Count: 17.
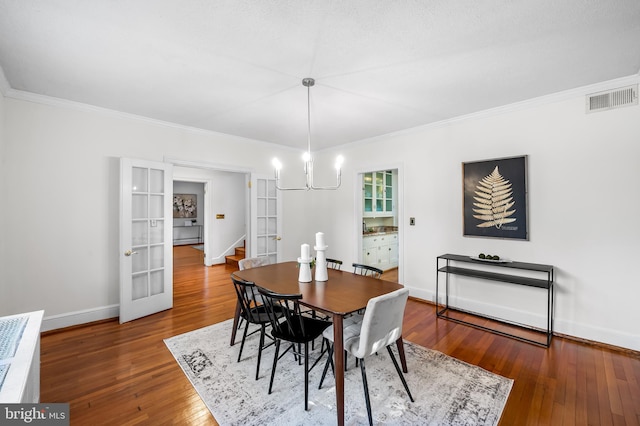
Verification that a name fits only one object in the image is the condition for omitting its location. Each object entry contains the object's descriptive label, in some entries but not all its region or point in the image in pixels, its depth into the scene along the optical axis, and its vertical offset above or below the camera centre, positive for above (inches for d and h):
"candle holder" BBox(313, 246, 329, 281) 100.7 -20.4
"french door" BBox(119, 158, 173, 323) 131.1 -13.0
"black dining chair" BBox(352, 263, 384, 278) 110.3 -23.5
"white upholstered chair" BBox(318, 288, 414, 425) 67.0 -31.3
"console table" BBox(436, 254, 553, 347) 111.3 -28.9
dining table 70.2 -25.6
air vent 101.1 +44.2
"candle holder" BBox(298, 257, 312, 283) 99.0 -21.1
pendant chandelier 100.9 +20.5
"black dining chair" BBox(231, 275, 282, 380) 90.0 -36.1
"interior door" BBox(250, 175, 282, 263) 188.5 -4.0
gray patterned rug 71.4 -53.8
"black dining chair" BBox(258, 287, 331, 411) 76.2 -36.8
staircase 253.6 -42.2
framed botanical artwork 125.0 +7.2
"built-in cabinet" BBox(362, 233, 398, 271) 212.4 -31.5
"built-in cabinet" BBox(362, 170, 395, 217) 227.1 +16.8
